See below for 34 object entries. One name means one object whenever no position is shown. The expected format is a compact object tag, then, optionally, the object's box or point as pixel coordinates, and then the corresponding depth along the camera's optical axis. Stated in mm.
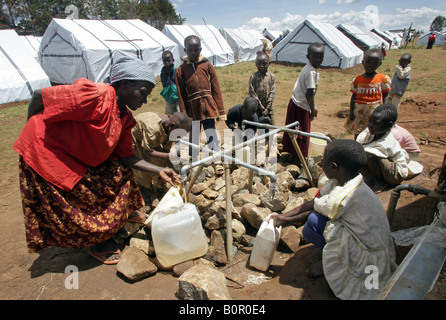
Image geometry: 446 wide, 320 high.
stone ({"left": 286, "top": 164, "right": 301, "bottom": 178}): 3672
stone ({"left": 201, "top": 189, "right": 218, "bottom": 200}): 3221
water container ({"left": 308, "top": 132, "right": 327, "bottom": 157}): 3889
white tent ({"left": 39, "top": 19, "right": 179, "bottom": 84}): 10386
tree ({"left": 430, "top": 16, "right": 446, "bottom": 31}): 53875
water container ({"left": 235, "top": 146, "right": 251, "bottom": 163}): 3391
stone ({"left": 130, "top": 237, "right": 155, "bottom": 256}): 2455
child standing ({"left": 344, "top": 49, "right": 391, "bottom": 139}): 3775
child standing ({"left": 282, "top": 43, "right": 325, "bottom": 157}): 3533
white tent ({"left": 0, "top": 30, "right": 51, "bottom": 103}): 9360
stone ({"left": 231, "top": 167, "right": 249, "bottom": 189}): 3482
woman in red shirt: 1938
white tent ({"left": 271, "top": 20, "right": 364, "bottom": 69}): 14938
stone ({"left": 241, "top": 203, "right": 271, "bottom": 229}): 2600
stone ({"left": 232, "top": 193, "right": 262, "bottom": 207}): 2950
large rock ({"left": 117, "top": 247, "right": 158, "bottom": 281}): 2131
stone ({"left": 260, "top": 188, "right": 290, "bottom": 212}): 2832
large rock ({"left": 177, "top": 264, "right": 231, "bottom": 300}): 1775
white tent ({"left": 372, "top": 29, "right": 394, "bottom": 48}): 28609
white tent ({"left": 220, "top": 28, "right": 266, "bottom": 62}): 20250
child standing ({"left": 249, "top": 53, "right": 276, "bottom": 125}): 4297
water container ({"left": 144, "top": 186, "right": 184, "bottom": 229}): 2438
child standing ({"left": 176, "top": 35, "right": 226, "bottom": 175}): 3904
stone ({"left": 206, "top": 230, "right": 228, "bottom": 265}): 2303
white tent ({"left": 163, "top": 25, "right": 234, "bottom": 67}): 15420
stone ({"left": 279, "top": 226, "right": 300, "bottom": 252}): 2389
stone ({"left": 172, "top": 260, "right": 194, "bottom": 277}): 2174
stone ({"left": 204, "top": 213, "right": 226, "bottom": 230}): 2596
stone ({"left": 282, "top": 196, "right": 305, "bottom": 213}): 2766
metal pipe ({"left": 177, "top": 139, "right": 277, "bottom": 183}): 2142
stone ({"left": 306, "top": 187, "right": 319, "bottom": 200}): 3060
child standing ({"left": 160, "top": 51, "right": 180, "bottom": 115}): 4770
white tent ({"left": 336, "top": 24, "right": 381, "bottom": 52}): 19422
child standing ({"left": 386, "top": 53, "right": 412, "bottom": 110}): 5276
